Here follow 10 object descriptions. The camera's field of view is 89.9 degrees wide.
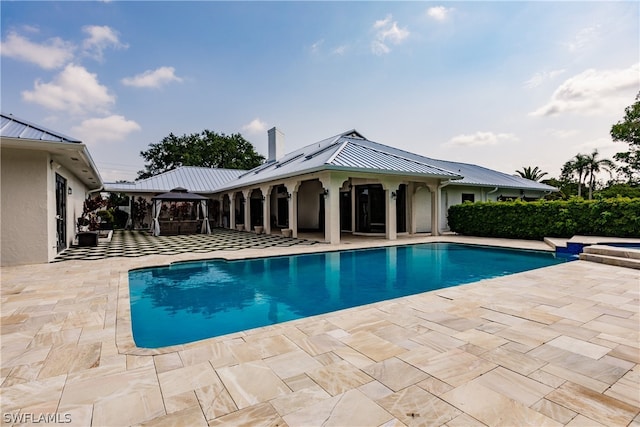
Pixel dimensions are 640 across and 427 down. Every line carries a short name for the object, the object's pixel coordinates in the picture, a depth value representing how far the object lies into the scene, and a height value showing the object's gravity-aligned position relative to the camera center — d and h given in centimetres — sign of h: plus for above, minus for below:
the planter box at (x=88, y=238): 1165 -82
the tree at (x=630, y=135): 2002 +480
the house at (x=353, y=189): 1212 +124
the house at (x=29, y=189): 736 +67
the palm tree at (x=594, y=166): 2980 +413
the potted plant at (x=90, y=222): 1168 -29
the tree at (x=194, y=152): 3412 +667
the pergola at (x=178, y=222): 1584 -37
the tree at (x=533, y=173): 3500 +403
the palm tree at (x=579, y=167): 3203 +435
